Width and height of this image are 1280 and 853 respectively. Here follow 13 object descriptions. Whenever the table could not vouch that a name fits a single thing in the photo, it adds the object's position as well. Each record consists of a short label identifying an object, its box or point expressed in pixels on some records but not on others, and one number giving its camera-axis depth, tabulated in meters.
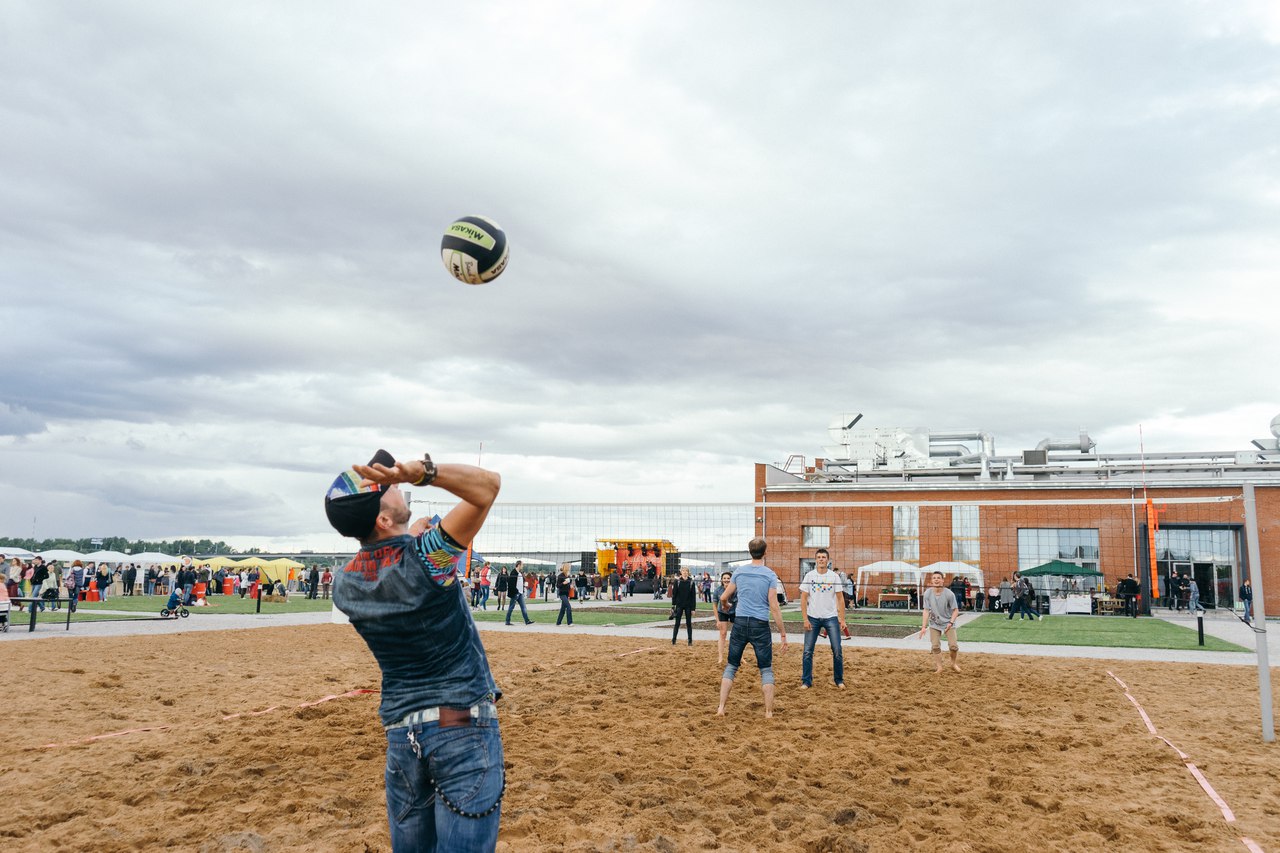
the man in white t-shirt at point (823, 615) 10.86
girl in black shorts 11.66
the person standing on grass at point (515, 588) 21.47
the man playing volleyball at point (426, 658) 2.78
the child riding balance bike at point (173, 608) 22.02
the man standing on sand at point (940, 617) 12.62
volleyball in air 4.84
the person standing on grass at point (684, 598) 16.31
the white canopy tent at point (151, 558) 44.49
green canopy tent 29.34
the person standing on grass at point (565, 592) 22.20
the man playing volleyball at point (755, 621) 8.70
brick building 32.62
